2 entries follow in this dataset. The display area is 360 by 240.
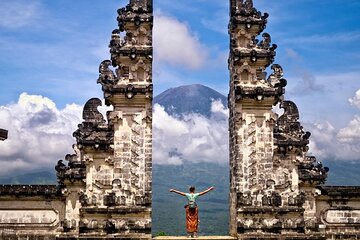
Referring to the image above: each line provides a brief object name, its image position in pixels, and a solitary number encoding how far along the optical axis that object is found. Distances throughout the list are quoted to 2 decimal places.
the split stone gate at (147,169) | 20.19
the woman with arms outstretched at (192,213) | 20.17
